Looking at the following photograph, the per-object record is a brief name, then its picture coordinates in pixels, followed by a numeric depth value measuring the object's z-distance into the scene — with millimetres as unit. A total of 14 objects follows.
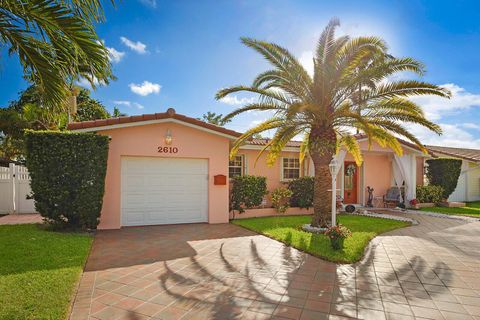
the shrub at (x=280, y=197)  12992
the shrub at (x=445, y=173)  17828
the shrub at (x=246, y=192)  12234
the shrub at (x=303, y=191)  13680
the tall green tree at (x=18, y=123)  16875
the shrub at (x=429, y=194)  17062
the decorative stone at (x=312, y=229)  9102
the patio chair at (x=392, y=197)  16219
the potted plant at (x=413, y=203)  16000
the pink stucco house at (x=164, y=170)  9664
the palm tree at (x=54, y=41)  4242
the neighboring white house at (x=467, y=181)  20078
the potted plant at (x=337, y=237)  6996
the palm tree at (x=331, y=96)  8344
